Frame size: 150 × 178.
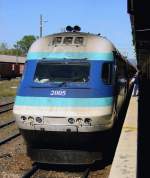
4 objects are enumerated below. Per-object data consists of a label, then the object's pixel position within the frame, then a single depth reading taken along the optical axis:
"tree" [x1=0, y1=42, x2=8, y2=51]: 168.62
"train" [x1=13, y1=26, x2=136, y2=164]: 9.71
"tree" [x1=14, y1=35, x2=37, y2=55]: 170.18
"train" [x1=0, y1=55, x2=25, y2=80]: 62.25
